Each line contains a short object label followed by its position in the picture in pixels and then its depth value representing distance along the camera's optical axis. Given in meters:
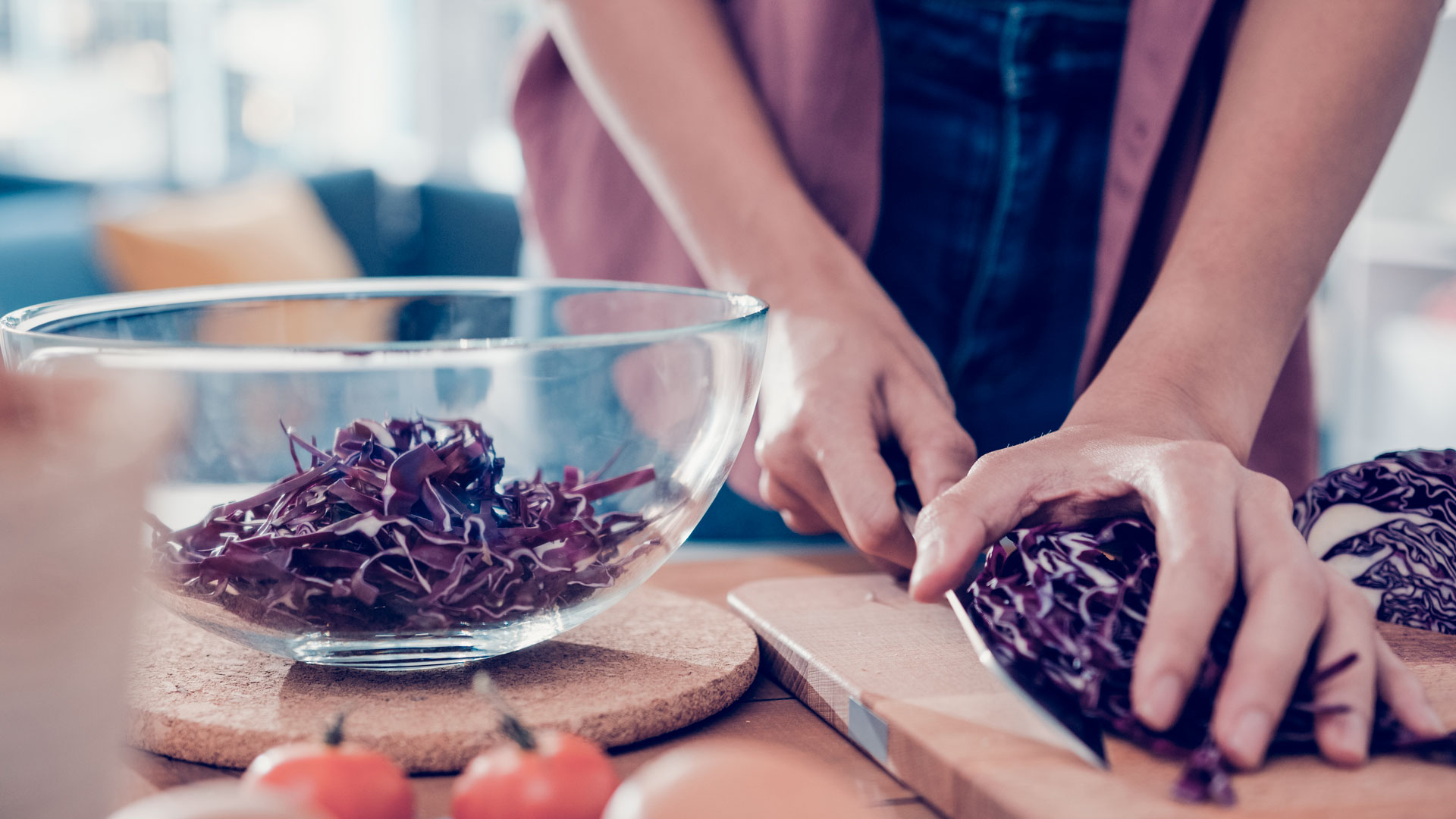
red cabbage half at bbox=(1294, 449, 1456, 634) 0.90
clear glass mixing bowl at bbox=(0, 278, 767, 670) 0.67
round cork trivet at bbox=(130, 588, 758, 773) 0.67
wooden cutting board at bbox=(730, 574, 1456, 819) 0.58
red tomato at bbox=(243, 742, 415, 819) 0.51
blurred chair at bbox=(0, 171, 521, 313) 4.62
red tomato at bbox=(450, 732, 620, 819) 0.51
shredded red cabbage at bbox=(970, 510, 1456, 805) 0.63
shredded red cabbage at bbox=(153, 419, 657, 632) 0.69
